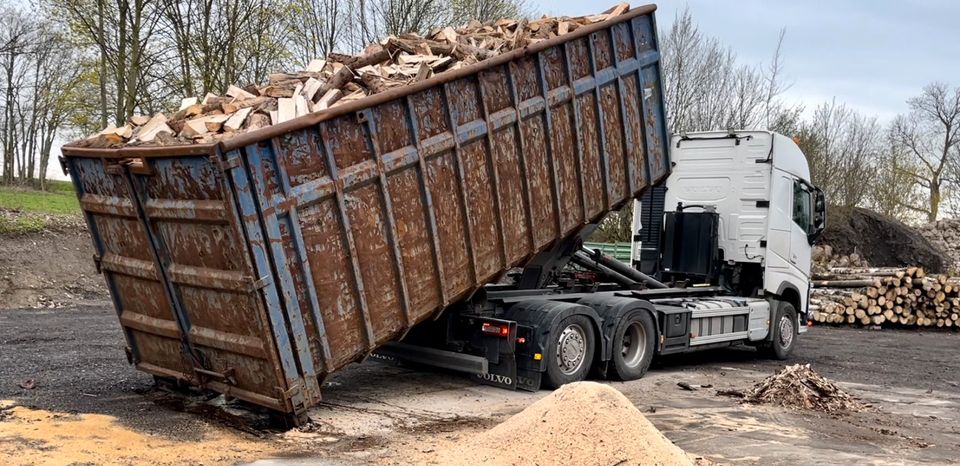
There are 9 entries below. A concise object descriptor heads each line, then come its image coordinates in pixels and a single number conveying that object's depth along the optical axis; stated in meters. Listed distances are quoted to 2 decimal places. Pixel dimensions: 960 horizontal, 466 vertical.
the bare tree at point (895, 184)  35.75
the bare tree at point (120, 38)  19.31
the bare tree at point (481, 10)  25.03
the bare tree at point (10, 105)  35.75
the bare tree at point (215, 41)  19.91
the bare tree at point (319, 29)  23.42
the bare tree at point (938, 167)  40.31
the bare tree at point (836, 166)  29.17
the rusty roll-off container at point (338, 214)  6.30
